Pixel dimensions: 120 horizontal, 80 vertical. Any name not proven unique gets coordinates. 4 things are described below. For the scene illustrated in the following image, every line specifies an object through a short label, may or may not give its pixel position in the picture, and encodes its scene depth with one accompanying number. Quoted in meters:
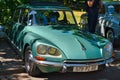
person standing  8.61
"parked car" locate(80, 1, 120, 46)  8.91
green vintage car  5.37
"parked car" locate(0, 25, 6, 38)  9.58
